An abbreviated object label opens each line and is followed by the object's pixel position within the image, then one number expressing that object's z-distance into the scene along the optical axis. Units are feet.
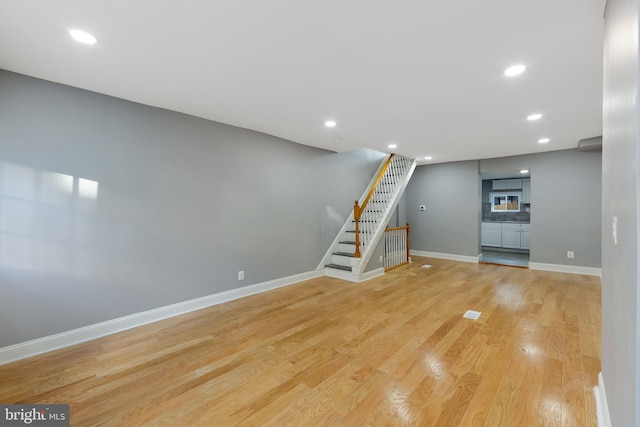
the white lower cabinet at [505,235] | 23.03
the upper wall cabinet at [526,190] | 24.47
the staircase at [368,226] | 15.47
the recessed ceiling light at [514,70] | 6.89
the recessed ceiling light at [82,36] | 5.61
